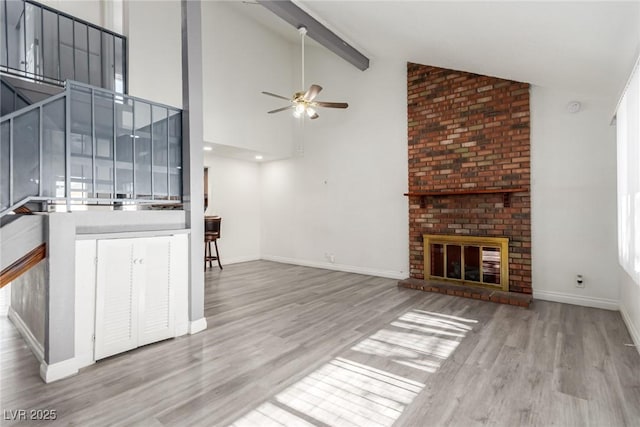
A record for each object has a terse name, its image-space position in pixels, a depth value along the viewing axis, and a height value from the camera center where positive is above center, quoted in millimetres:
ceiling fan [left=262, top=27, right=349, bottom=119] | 4199 +1508
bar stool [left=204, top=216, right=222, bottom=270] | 6191 -304
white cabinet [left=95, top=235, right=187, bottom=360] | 2627 -680
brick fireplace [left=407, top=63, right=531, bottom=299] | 4418 +780
